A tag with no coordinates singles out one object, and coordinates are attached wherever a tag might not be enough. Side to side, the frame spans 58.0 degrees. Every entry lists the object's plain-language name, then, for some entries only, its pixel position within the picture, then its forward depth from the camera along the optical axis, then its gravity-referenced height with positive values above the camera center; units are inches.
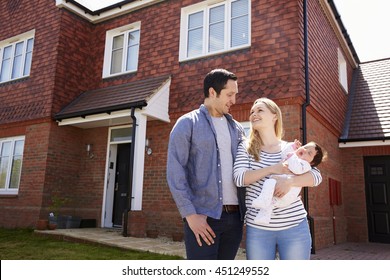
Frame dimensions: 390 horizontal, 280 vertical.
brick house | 302.4 +100.7
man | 88.2 +7.0
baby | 87.8 +2.7
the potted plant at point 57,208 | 346.7 -10.9
